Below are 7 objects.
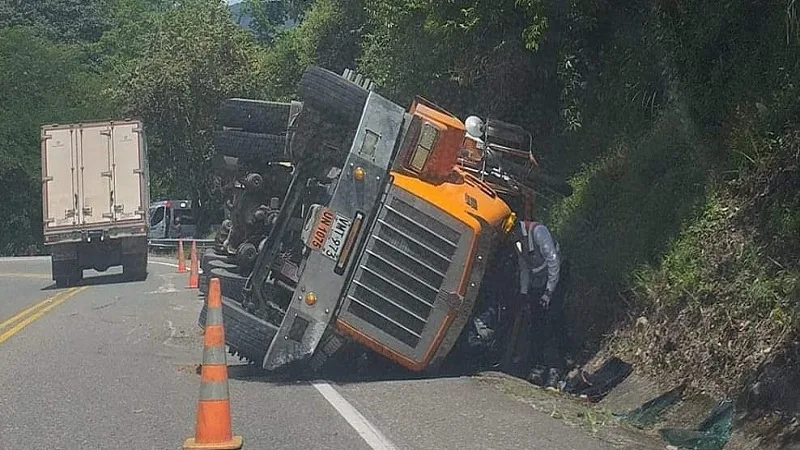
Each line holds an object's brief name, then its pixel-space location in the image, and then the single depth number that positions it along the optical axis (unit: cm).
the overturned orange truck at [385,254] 1106
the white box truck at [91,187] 2652
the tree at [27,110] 5559
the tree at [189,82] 4494
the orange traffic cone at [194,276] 2471
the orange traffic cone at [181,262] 3101
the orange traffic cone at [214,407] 732
